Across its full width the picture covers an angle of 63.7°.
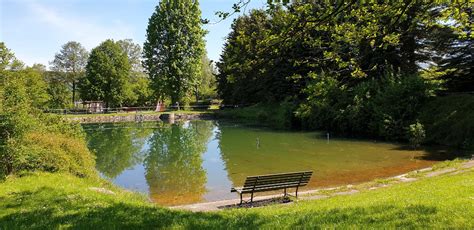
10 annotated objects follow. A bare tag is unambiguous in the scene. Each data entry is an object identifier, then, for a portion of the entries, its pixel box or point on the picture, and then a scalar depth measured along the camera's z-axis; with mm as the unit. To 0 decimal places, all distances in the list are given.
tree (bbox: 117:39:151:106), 72125
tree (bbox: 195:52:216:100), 94156
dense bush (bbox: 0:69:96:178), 11633
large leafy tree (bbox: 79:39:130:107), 66062
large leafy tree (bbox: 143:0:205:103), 64062
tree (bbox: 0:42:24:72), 44494
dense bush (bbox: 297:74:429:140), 28609
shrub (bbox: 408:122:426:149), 23203
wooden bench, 11329
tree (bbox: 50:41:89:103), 80000
